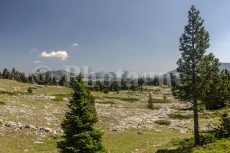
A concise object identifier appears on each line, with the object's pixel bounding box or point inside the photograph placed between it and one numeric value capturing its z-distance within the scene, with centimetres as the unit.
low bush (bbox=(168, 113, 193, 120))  4041
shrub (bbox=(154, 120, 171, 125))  3442
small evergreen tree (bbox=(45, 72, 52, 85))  12026
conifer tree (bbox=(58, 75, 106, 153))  1550
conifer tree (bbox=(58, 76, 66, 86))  12135
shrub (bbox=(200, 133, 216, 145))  2140
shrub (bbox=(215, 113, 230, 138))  2141
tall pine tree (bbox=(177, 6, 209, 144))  2213
